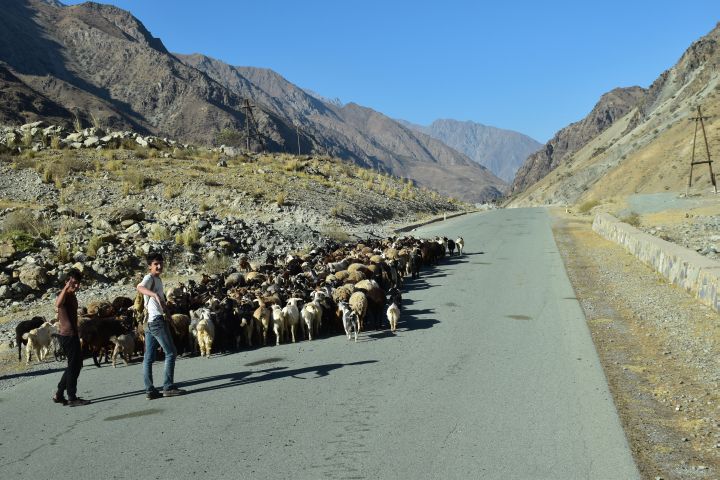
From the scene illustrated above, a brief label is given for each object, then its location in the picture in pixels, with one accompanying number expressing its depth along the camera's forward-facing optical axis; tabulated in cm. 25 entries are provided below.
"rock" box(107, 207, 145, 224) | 2203
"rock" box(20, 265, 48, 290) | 1536
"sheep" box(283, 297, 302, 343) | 1020
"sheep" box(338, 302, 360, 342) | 1012
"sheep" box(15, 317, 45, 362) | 996
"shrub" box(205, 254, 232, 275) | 1850
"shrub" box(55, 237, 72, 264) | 1716
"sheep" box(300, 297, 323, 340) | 1031
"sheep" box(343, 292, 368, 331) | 1066
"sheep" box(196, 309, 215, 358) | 953
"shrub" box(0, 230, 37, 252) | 1744
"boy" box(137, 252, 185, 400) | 729
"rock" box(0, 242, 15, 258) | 1661
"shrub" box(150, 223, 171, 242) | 2003
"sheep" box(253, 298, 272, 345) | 1018
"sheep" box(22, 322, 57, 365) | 977
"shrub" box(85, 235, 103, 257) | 1778
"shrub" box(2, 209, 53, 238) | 1919
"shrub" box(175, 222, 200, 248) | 1988
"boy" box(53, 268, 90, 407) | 725
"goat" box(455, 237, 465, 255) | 2145
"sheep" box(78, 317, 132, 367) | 941
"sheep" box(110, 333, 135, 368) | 929
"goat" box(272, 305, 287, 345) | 1008
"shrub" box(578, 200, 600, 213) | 5100
